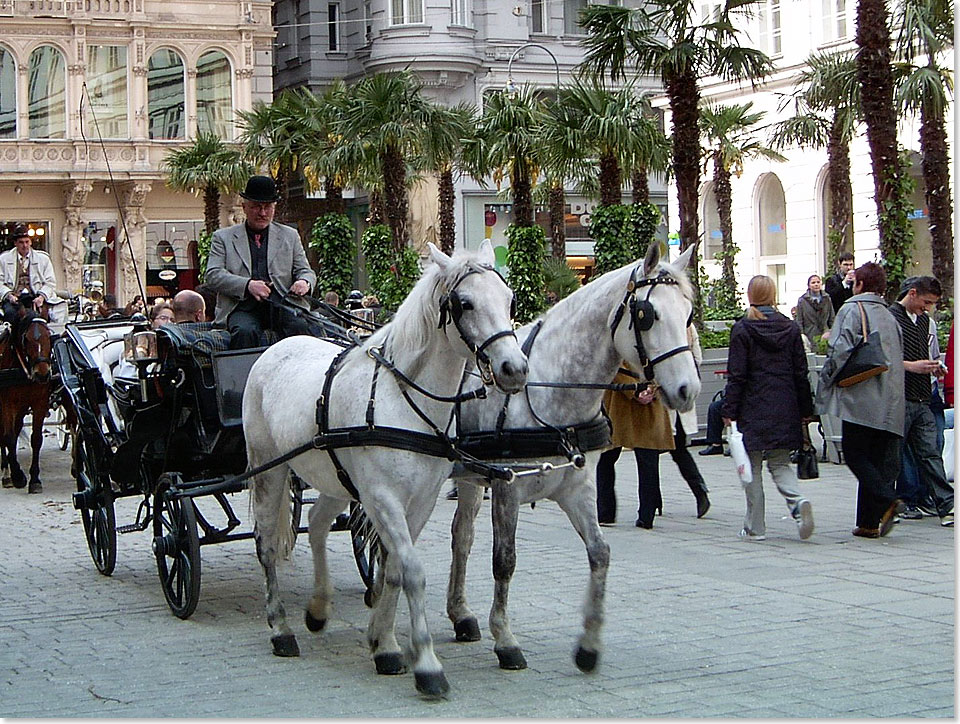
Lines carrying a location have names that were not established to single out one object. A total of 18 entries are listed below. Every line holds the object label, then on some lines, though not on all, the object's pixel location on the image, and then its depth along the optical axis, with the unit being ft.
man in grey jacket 28.63
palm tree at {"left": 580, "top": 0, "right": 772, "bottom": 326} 68.69
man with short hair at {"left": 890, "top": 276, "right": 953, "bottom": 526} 35.91
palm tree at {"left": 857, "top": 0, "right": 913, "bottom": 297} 58.49
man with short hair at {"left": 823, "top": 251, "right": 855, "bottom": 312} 62.44
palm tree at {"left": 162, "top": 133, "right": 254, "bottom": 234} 112.37
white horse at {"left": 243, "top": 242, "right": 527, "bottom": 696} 20.79
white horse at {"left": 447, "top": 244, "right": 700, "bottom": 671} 22.99
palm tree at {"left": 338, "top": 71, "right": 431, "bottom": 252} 84.02
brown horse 49.34
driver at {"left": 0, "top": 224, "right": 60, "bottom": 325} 51.37
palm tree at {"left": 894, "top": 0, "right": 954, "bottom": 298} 64.03
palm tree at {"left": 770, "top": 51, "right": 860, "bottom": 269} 82.79
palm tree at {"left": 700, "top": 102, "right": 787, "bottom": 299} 117.80
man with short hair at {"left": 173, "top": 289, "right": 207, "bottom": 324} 34.40
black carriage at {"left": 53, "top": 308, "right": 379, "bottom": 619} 27.48
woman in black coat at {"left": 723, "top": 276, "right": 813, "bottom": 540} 34.88
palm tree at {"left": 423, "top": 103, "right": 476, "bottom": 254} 84.79
